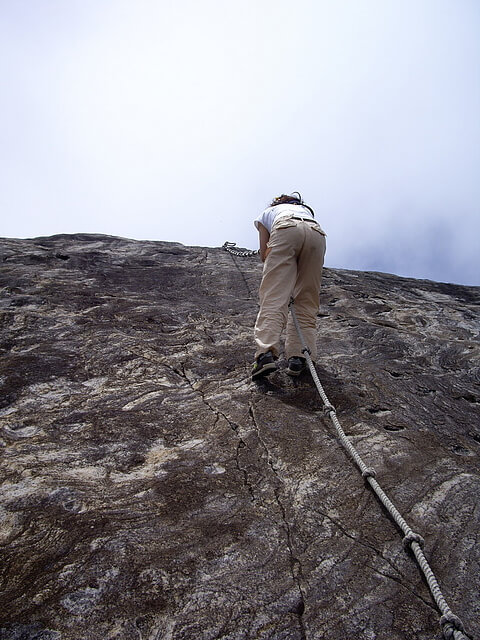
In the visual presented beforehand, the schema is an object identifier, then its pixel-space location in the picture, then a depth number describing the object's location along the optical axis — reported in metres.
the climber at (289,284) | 3.84
